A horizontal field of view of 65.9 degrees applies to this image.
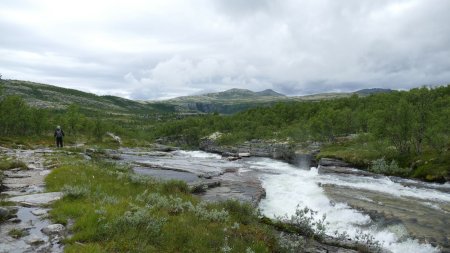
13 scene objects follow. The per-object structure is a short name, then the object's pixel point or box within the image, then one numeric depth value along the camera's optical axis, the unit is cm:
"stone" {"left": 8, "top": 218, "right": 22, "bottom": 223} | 1197
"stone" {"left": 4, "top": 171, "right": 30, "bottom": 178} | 2105
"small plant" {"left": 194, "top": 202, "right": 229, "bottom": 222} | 1440
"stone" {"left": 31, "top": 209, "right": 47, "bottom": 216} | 1288
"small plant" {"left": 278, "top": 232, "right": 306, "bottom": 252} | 1291
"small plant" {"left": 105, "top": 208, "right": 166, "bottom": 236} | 1104
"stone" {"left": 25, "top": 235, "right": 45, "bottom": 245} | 1018
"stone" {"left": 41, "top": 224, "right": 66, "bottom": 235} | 1104
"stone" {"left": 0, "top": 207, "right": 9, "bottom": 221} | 1204
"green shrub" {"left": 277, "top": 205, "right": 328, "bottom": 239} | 1611
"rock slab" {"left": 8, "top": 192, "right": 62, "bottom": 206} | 1432
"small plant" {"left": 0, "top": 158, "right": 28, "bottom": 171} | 2341
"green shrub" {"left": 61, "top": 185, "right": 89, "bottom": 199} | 1508
